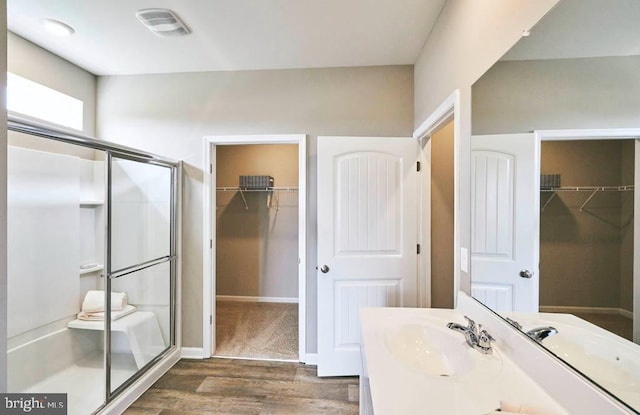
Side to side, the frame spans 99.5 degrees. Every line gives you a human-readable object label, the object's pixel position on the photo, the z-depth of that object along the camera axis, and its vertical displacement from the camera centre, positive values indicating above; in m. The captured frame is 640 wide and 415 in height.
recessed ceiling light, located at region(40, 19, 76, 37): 1.89 +1.27
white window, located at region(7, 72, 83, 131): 2.12 +0.88
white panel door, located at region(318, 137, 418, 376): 2.28 -0.14
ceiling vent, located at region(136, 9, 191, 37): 1.79 +1.27
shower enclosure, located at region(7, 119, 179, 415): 1.89 -0.50
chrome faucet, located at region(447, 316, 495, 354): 1.08 -0.54
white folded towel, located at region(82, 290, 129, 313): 2.17 -0.78
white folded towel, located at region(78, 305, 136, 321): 2.17 -0.89
